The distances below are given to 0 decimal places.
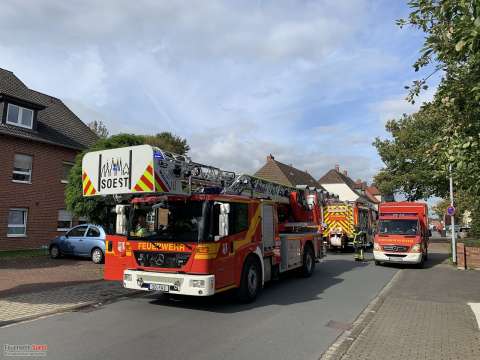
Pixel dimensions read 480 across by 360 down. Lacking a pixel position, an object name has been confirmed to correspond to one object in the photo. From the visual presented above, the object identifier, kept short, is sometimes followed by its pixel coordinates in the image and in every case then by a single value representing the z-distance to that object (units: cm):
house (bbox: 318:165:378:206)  6856
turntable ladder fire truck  812
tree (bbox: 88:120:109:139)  4625
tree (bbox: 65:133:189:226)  1734
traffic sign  1881
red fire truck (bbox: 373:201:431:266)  1614
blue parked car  1650
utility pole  1809
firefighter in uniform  2274
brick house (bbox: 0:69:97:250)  2161
